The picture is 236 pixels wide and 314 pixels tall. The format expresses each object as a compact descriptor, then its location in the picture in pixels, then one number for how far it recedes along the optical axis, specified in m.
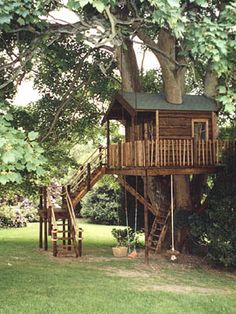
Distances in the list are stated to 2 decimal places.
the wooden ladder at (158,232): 19.43
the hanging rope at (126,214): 21.48
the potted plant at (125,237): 20.42
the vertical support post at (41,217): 21.31
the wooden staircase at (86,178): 19.77
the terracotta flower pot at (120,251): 18.66
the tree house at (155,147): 16.66
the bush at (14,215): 32.71
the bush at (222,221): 15.61
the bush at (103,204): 36.25
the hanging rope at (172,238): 16.96
